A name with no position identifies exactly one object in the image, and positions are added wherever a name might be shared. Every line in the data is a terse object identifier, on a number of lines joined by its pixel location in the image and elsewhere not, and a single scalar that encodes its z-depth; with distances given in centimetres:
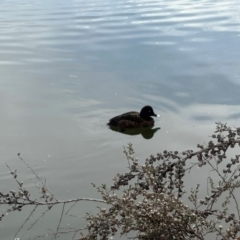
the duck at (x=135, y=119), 745
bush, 276
